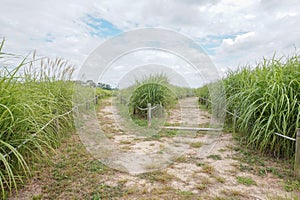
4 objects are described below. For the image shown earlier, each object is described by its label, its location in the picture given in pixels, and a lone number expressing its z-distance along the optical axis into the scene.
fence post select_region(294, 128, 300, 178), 2.27
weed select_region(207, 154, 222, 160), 3.00
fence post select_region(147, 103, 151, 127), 5.13
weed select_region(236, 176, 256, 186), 2.23
